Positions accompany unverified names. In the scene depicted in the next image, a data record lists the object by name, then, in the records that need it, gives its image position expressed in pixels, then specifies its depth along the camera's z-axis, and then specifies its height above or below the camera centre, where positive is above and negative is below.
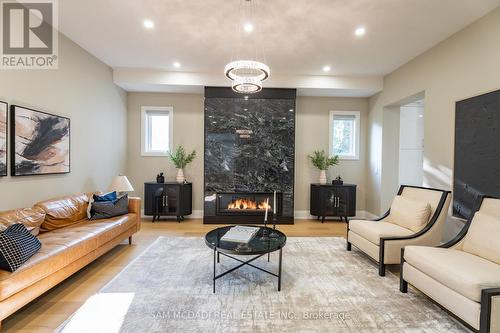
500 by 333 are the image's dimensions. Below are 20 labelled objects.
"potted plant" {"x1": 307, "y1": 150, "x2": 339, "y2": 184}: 5.58 +0.01
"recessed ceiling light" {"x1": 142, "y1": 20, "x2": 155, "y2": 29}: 3.28 +1.91
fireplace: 5.21 +0.18
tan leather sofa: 1.90 -0.89
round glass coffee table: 2.37 -0.87
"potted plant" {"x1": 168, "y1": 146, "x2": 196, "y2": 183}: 5.43 +0.03
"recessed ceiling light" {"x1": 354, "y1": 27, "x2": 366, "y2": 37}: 3.38 +1.91
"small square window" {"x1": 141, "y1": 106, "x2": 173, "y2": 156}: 5.70 +0.75
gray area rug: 1.97 -1.34
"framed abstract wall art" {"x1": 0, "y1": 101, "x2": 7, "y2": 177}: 2.71 +0.23
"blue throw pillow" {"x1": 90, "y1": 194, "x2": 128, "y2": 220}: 3.50 -0.73
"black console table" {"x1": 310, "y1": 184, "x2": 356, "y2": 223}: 5.45 -0.84
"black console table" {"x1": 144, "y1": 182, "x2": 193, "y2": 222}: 5.24 -0.84
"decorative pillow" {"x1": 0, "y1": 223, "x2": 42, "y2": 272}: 1.89 -0.74
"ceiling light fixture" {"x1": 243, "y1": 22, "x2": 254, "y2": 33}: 3.29 +1.91
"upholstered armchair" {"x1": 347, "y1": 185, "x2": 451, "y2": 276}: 2.87 -0.85
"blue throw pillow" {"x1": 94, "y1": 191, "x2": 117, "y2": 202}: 3.65 -0.58
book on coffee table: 2.61 -0.84
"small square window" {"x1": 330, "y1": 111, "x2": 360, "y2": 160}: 5.92 +0.74
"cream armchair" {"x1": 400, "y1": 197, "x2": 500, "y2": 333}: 1.73 -0.89
